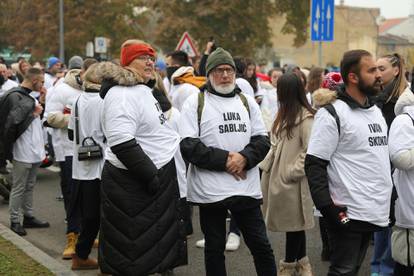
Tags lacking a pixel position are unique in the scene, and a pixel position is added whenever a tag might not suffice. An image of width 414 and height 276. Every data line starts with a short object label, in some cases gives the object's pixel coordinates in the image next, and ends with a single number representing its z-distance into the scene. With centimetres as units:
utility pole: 4680
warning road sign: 2702
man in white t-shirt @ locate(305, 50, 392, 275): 678
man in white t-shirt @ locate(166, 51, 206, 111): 1230
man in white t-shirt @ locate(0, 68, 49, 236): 1191
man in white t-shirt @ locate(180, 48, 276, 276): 786
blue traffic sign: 1817
